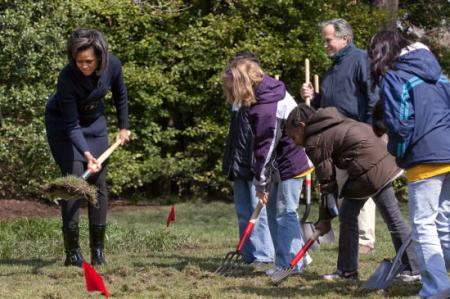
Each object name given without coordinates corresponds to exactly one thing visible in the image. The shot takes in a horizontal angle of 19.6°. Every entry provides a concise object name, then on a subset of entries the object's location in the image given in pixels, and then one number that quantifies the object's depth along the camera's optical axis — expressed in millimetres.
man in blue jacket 10240
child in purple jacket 9902
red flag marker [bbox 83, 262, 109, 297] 8052
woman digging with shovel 10370
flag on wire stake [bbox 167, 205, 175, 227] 13661
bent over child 8763
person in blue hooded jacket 7742
